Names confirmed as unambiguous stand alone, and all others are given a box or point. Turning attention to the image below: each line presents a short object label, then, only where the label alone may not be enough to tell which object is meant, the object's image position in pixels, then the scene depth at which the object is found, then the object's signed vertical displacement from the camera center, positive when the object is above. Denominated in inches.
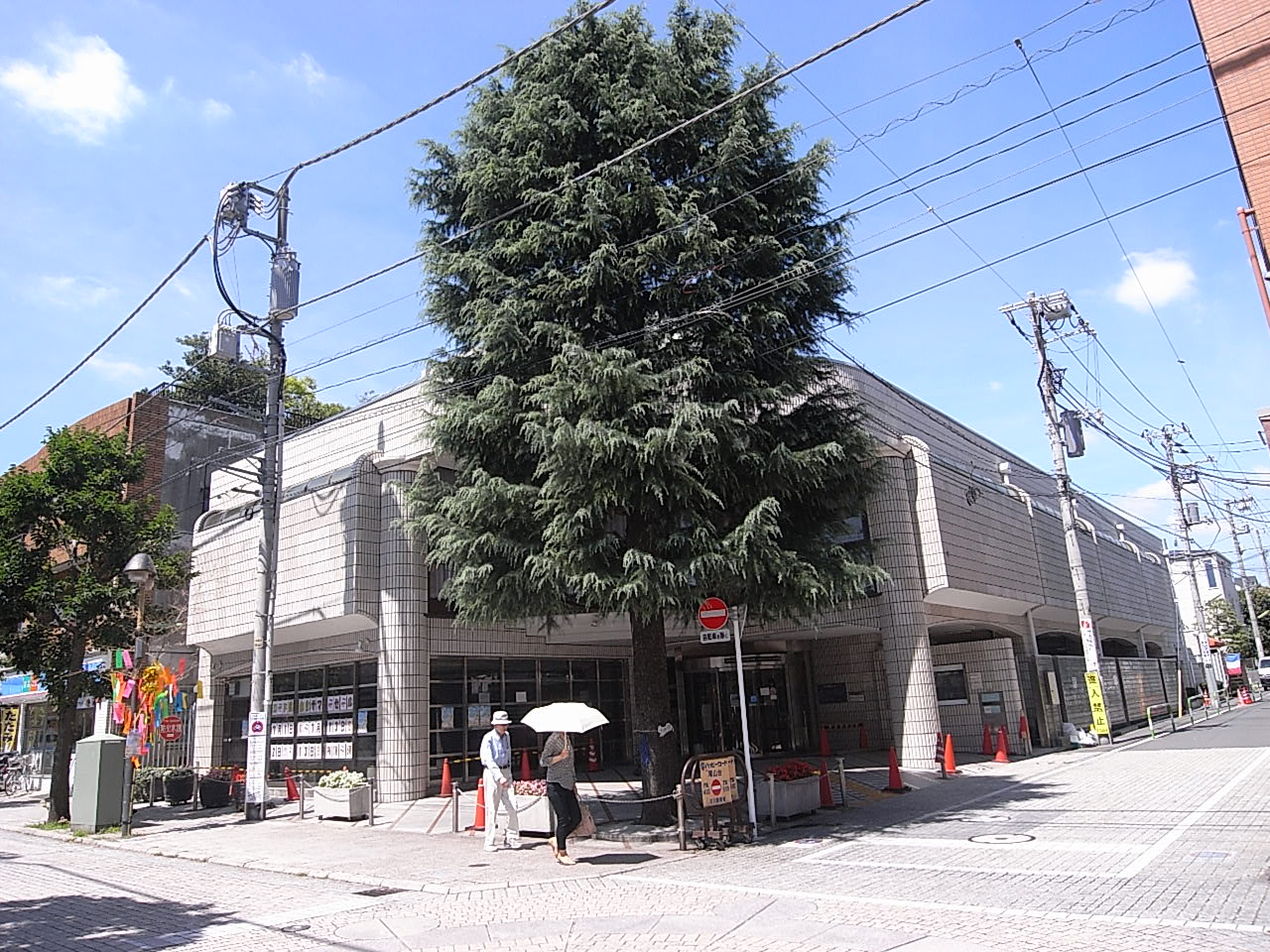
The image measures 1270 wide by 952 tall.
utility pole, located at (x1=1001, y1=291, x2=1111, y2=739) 871.7 +229.5
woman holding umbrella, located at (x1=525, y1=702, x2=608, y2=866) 434.3 -29.8
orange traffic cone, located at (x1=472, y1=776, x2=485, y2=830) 548.7 -66.5
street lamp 632.4 +61.0
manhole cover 418.9 -77.9
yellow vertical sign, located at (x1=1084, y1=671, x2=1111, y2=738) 866.1 -35.8
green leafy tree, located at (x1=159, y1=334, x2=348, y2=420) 1504.7 +560.6
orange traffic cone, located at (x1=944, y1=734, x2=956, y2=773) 706.8 -65.6
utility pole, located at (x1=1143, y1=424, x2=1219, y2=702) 1515.7 +217.0
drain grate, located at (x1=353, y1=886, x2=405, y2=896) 378.3 -75.3
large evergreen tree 475.5 +184.2
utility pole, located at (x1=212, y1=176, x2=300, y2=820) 652.1 +199.8
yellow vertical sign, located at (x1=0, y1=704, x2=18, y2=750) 1477.6 +4.6
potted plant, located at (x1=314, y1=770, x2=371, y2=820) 632.4 -58.6
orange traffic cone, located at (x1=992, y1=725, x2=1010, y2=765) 786.7 -67.1
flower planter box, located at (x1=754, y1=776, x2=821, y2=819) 518.6 -65.1
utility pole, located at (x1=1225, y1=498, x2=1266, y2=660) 1969.2 +186.0
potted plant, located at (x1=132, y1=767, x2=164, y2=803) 826.2 -53.7
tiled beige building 746.2 +47.8
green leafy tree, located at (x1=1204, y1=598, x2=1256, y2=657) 2190.0 +74.0
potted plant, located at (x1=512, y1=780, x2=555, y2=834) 512.4 -61.4
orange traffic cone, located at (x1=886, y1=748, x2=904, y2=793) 628.3 -71.1
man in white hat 487.5 -39.5
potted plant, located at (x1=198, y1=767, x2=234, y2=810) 756.6 -58.7
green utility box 662.5 -43.8
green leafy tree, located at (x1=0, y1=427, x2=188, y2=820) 709.9 +126.6
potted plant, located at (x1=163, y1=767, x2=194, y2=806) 804.6 -56.6
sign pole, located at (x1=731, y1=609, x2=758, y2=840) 470.6 -29.2
